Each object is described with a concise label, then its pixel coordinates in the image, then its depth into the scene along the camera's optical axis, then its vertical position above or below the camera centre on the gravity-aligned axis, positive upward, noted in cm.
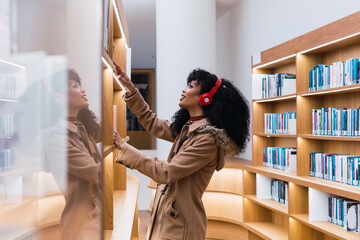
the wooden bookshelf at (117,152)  168 -19
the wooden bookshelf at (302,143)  306 -26
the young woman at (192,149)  196 -17
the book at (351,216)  289 -76
